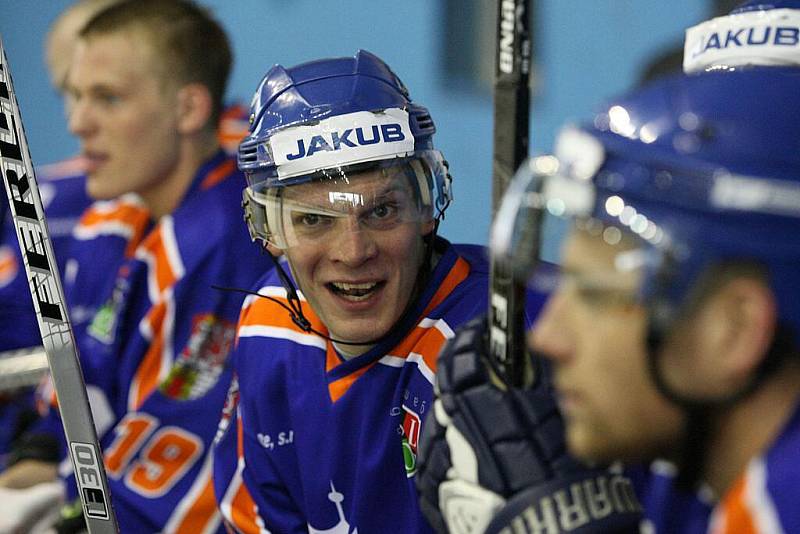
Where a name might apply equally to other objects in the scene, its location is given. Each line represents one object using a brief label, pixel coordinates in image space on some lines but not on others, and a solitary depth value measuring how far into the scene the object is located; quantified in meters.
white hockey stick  4.70
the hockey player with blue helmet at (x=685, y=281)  4.30
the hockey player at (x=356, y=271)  4.80
